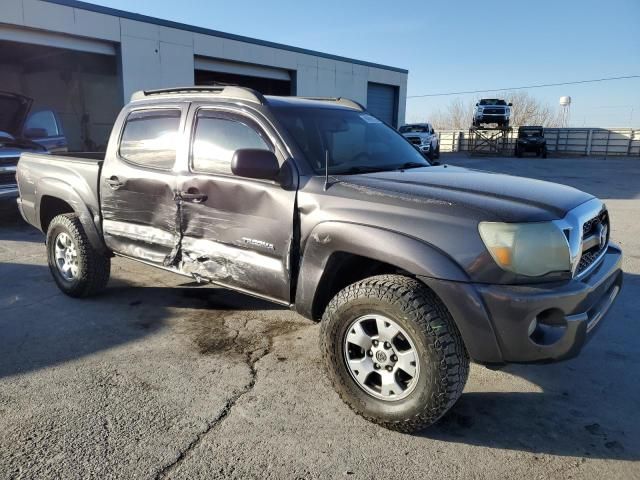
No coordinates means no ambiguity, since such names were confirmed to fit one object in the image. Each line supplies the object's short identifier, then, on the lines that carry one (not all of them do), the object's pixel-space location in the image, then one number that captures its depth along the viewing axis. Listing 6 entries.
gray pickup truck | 2.42
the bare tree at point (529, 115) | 76.62
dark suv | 32.53
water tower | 62.25
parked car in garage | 8.21
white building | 14.05
